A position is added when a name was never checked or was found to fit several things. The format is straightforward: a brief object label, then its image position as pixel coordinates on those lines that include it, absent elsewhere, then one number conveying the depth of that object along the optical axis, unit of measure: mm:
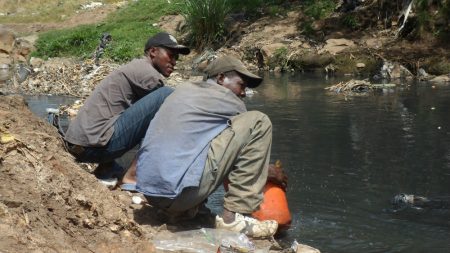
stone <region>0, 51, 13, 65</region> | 21044
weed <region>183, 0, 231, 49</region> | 21672
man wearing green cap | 4188
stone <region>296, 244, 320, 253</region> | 4154
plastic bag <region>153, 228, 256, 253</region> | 4090
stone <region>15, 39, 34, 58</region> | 23141
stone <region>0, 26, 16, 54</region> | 22559
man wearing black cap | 4949
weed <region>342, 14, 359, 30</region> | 19766
